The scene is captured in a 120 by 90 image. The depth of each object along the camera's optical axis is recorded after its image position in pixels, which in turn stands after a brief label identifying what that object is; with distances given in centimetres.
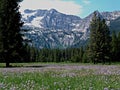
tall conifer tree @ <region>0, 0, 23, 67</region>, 2889
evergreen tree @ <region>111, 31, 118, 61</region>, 7581
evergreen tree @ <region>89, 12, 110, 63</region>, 4829
